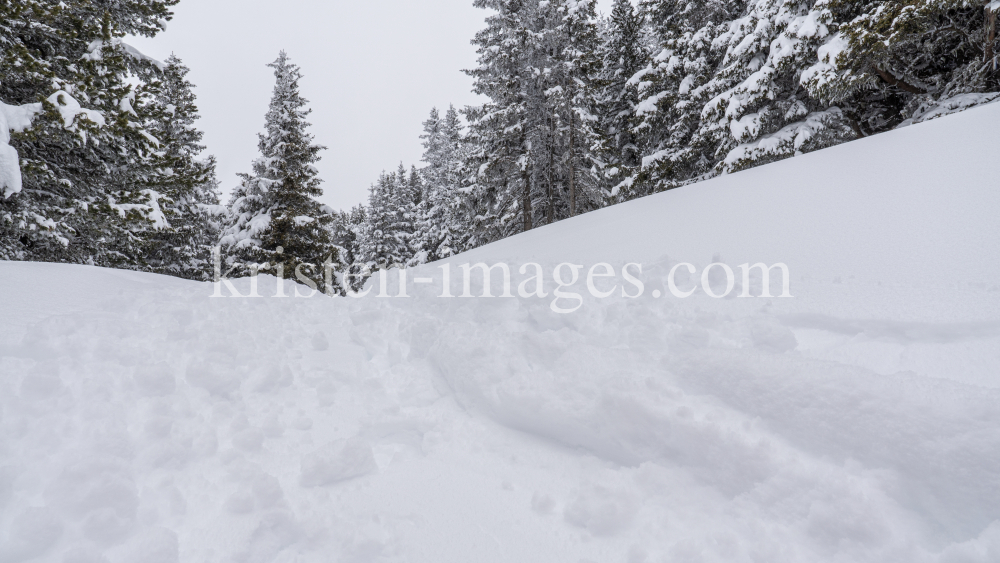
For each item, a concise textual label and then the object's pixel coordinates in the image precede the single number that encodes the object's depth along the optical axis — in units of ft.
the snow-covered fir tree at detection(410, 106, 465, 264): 72.95
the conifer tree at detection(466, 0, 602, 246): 44.06
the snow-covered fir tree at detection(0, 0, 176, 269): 21.43
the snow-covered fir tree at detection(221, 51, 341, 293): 46.73
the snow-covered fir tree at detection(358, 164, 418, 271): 82.02
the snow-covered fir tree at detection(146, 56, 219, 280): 49.88
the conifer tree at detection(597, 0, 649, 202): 51.65
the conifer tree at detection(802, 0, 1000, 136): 25.32
